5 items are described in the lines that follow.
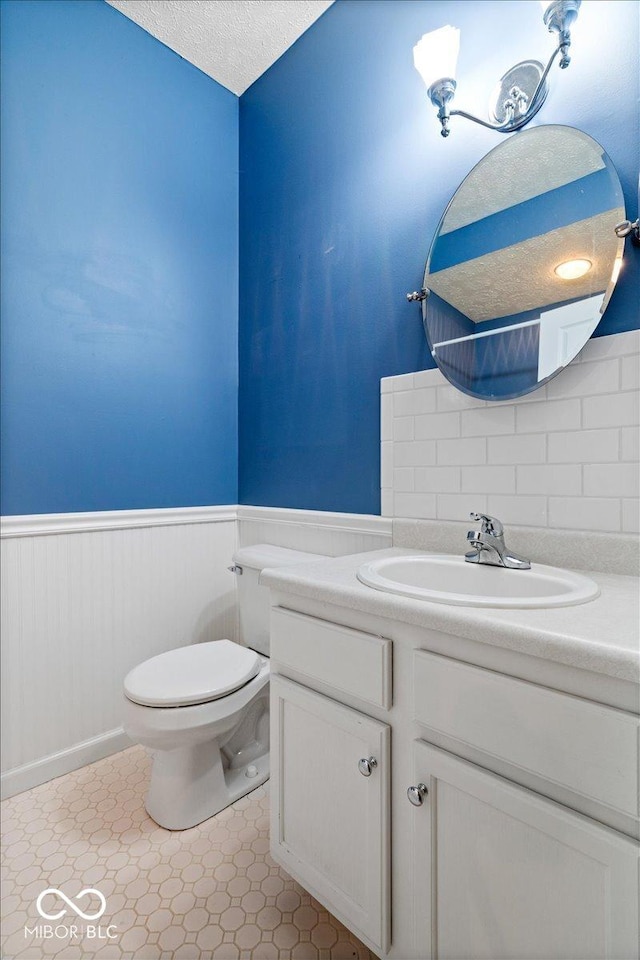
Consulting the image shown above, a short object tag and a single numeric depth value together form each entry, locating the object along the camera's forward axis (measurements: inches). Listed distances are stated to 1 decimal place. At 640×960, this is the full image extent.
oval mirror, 41.3
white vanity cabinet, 24.6
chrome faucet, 42.2
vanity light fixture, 45.4
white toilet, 50.1
